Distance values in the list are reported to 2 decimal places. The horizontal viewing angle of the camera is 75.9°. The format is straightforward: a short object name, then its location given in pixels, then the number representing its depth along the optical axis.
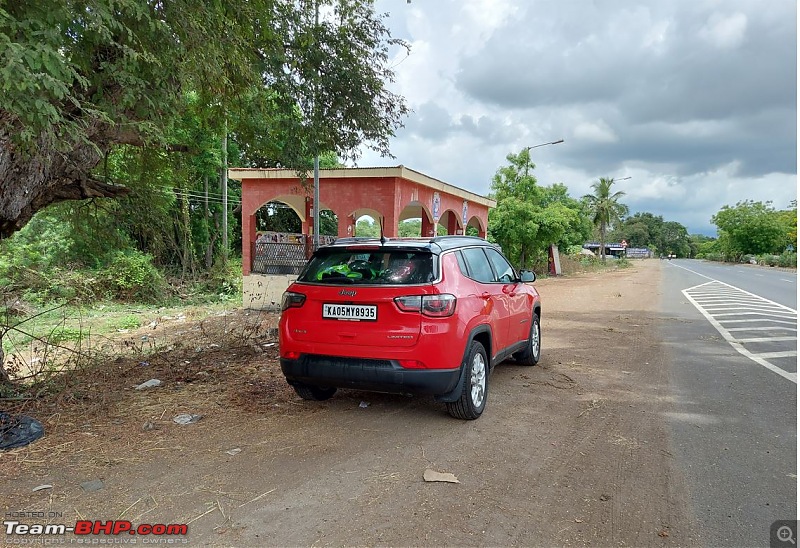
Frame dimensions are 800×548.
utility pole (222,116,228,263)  23.88
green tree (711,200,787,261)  64.44
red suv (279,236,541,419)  4.22
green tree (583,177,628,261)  58.41
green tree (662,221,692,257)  131.25
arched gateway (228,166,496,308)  14.30
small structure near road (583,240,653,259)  98.62
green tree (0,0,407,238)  3.01
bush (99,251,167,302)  18.30
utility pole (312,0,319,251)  10.10
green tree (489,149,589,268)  27.02
